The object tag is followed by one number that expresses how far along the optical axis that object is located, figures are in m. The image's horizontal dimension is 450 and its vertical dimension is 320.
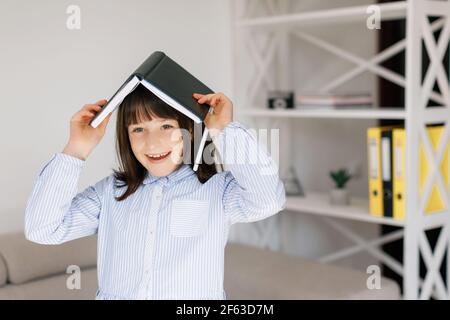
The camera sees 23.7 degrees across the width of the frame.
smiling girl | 2.34
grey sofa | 3.24
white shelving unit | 3.46
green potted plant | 3.88
